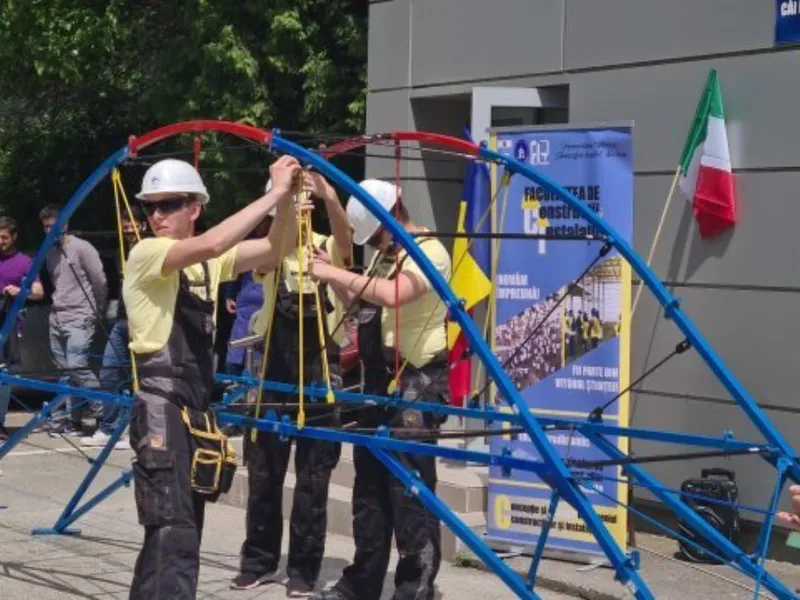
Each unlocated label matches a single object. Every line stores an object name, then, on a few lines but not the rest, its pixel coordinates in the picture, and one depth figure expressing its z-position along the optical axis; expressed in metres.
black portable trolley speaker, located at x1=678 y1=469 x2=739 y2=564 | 8.09
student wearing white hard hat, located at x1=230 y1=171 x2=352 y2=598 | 7.41
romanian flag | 8.96
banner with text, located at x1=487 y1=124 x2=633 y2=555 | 8.15
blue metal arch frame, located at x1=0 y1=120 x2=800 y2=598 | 4.81
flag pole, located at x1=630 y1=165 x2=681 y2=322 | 8.68
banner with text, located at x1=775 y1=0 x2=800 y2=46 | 8.09
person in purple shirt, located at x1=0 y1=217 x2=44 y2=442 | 12.73
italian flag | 8.38
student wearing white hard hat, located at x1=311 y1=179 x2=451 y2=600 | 6.82
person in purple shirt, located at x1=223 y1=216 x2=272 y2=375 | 11.38
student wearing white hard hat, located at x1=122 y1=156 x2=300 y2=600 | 5.86
